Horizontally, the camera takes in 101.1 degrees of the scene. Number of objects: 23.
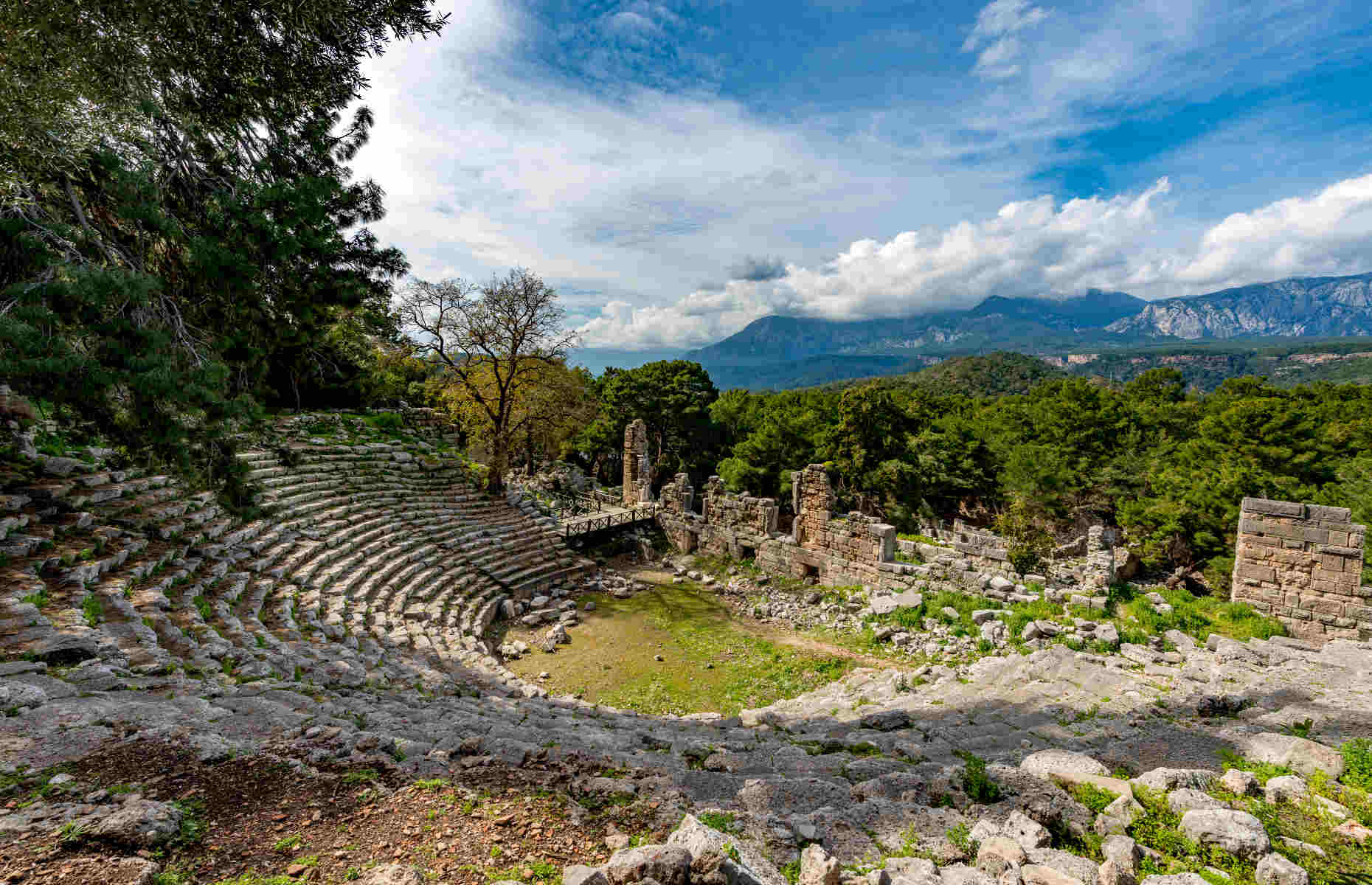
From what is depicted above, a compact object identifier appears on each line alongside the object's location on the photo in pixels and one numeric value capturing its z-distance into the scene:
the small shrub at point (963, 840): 3.52
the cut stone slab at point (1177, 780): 4.01
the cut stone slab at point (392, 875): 2.84
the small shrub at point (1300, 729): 5.21
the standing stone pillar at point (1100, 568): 11.54
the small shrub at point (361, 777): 3.96
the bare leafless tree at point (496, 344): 17.98
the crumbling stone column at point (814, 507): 16.95
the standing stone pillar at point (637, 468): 26.27
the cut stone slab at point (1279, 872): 2.91
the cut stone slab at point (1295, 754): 4.20
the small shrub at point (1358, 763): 3.96
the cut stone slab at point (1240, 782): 3.94
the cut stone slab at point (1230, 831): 3.19
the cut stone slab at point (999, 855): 3.17
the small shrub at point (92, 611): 6.41
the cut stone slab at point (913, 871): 3.10
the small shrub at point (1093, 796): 3.92
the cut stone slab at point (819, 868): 2.95
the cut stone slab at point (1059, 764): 4.41
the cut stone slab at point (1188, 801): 3.66
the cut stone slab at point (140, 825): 2.94
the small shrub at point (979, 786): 4.18
